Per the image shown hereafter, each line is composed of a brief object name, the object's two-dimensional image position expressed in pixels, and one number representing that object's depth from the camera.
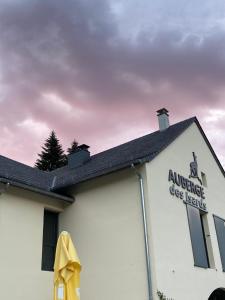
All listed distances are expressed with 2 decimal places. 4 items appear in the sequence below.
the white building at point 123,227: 7.27
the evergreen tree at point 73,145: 32.44
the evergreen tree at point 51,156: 30.95
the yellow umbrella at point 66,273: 6.14
